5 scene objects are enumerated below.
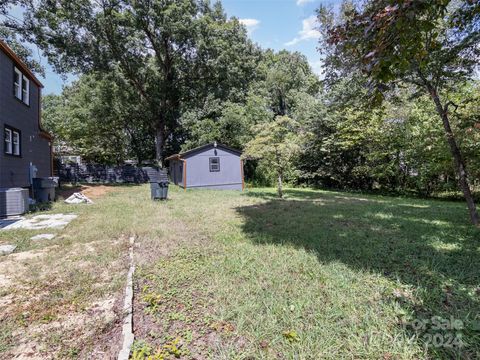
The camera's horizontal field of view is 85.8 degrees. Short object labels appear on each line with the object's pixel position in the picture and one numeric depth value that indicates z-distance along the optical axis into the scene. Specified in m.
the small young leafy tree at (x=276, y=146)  10.79
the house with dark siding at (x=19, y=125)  7.52
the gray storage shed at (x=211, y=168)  14.87
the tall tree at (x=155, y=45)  15.59
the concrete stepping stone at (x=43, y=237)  4.80
